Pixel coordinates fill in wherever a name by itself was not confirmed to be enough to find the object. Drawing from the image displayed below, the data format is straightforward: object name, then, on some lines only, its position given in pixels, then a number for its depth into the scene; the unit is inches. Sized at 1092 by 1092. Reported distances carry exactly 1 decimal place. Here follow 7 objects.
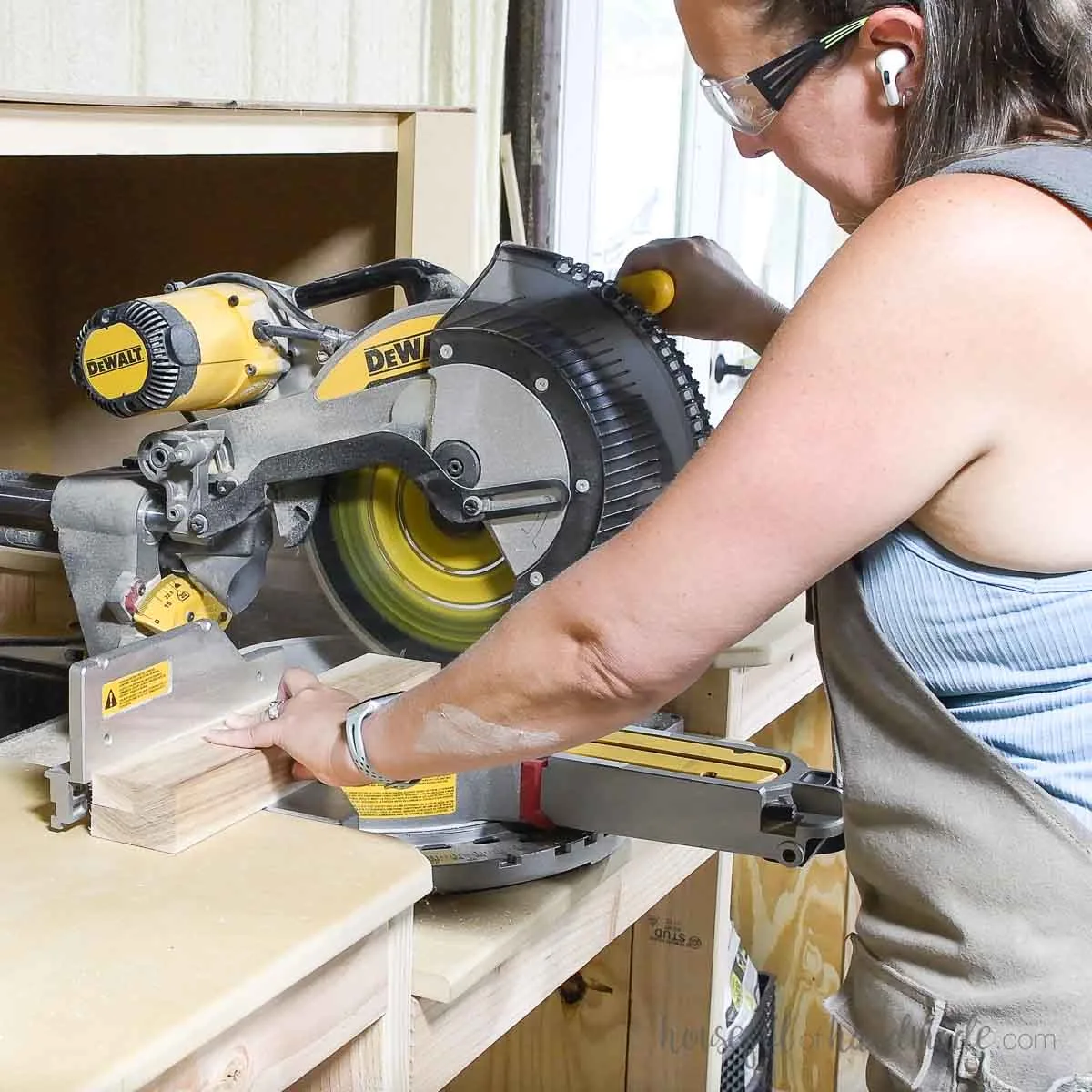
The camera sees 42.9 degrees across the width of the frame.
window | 83.3
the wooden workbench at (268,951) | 27.3
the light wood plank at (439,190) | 58.6
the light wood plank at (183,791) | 35.4
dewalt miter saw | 40.6
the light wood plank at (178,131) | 40.8
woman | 28.8
